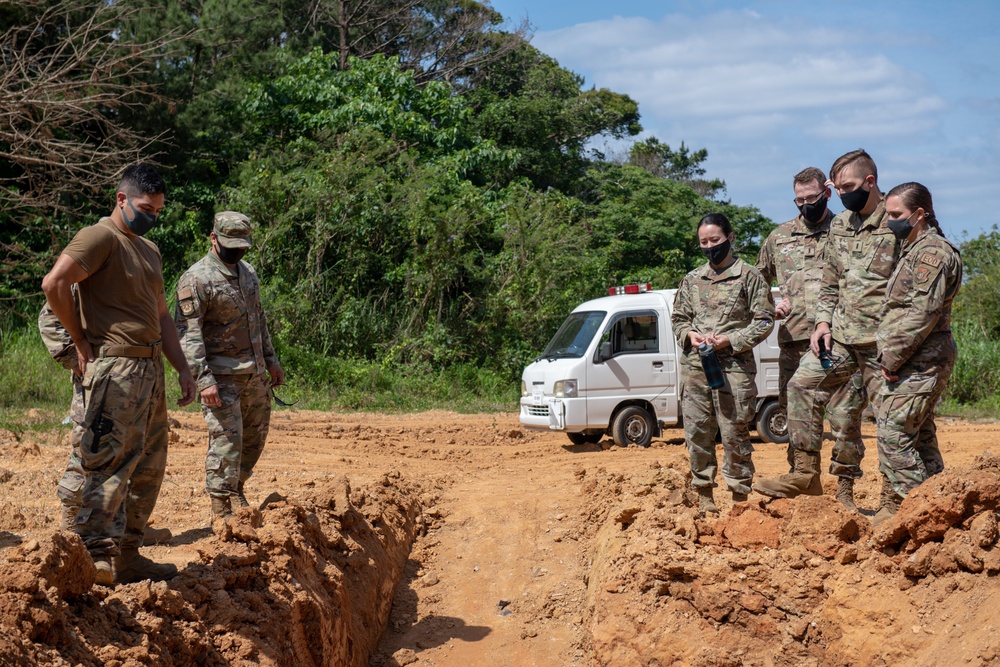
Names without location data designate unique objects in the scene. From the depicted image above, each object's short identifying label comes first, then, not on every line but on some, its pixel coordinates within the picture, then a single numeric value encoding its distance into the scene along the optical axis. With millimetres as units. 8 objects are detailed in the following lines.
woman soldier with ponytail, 5324
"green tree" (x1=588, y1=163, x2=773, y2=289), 22656
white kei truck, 11406
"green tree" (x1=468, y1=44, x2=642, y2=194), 24656
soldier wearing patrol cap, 6098
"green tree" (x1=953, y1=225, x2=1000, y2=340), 19234
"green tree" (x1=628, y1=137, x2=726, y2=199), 32781
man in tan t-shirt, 4484
